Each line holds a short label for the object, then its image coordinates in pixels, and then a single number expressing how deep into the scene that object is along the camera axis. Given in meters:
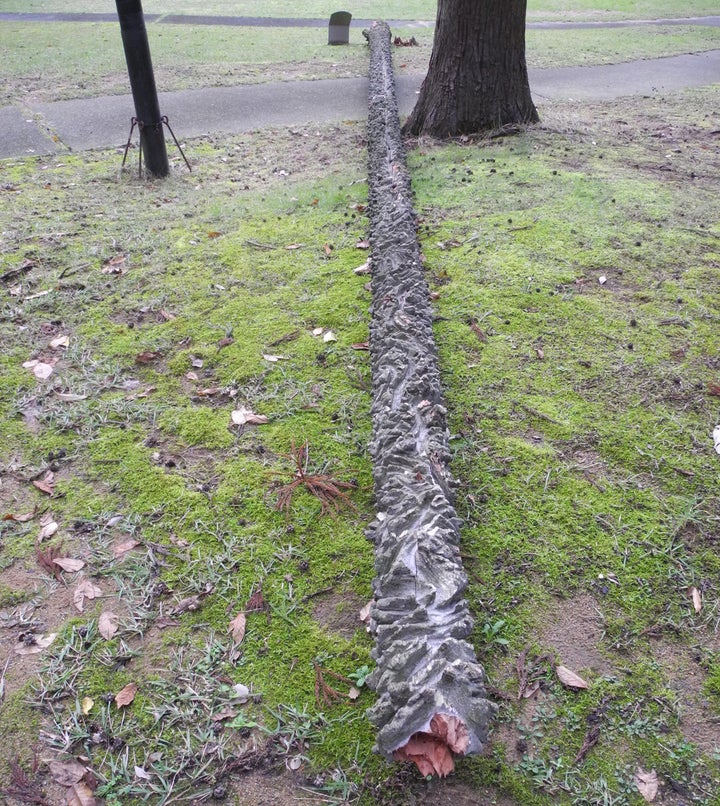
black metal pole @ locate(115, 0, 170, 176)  4.93
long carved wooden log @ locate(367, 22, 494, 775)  1.59
